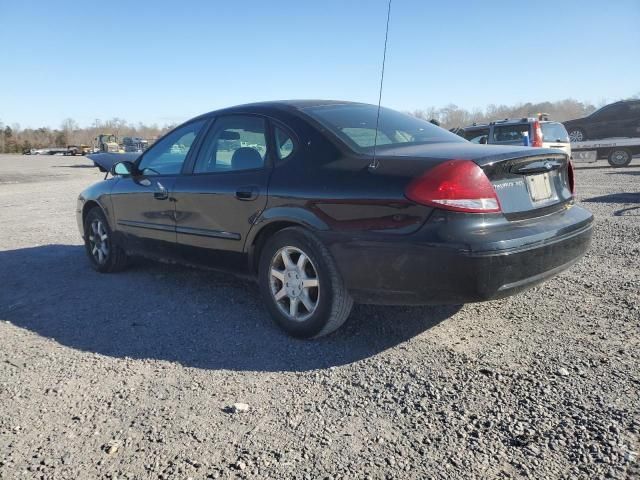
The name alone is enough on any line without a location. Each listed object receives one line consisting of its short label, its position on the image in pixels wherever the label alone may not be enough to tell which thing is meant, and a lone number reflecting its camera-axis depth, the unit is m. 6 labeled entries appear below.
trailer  17.78
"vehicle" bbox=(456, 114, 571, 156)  13.66
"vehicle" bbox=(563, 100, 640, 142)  18.45
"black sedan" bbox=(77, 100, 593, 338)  2.72
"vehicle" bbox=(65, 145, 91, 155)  55.75
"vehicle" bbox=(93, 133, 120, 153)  41.58
